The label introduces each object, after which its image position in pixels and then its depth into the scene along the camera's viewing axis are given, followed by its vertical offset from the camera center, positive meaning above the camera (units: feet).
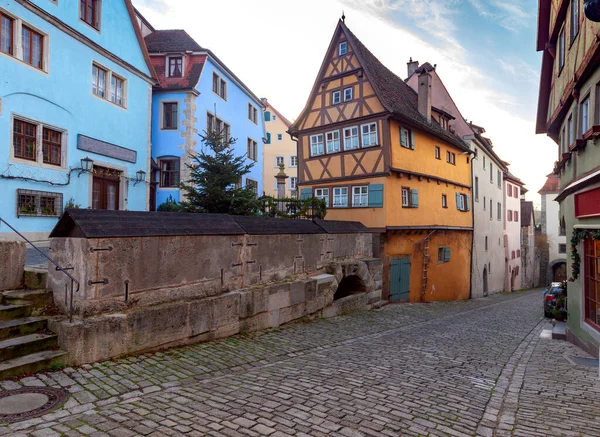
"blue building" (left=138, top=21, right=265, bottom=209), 70.74 +24.44
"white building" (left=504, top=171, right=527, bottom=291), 114.32 +1.20
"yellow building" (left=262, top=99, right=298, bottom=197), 141.18 +30.40
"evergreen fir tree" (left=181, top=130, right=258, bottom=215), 39.17 +4.44
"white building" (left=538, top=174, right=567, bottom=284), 156.25 -3.47
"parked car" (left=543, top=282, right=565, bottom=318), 46.21 -7.53
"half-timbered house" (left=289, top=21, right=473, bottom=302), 56.44 +10.77
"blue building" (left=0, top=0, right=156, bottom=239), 42.34 +15.47
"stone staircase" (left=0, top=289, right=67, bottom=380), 15.49 -4.15
